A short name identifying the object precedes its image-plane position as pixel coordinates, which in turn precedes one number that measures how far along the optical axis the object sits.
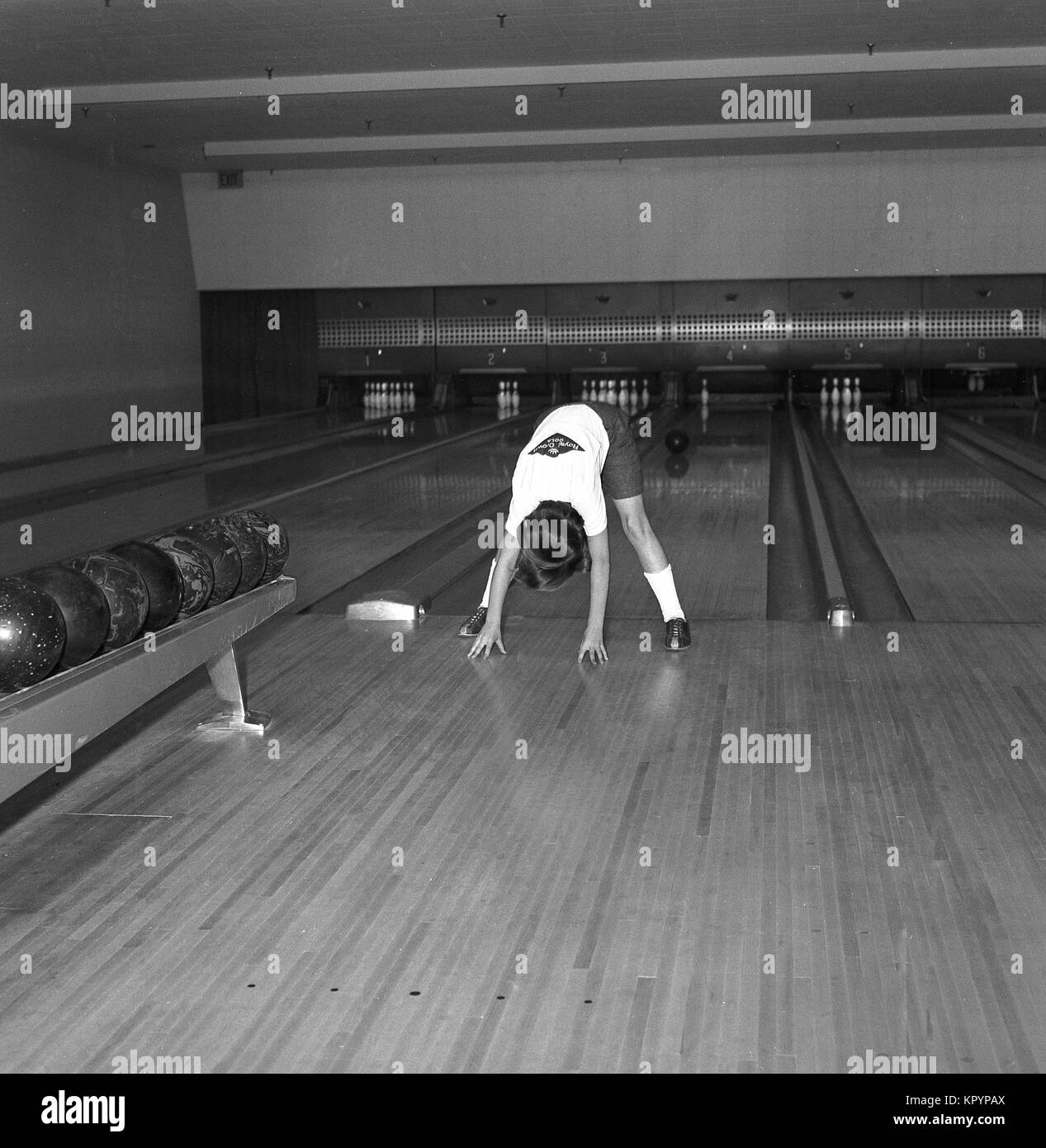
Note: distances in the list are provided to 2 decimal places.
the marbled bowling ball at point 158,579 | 3.13
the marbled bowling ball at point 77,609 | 2.76
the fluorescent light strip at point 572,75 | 8.24
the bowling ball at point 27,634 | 2.53
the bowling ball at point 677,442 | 9.97
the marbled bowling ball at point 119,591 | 2.94
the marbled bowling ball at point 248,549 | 3.63
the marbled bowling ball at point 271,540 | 3.77
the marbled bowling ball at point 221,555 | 3.49
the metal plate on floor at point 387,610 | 4.76
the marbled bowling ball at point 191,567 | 3.29
